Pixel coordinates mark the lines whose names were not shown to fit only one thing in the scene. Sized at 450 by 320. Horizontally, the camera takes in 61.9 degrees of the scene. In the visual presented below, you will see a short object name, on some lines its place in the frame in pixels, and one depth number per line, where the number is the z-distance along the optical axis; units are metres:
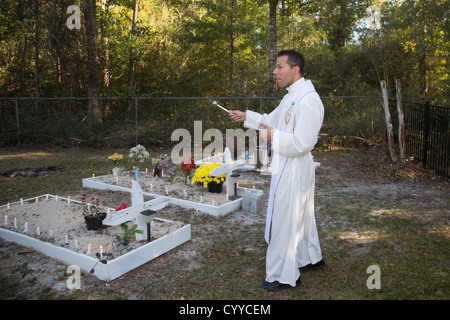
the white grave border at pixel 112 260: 4.15
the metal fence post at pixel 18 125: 13.19
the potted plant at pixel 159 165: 8.14
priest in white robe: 3.65
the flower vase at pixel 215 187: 7.28
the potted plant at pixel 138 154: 8.56
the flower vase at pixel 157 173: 8.47
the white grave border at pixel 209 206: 6.27
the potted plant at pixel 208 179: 7.20
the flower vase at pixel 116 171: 8.66
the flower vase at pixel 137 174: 8.23
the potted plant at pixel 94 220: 5.23
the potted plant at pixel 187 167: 7.81
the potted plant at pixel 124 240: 4.57
